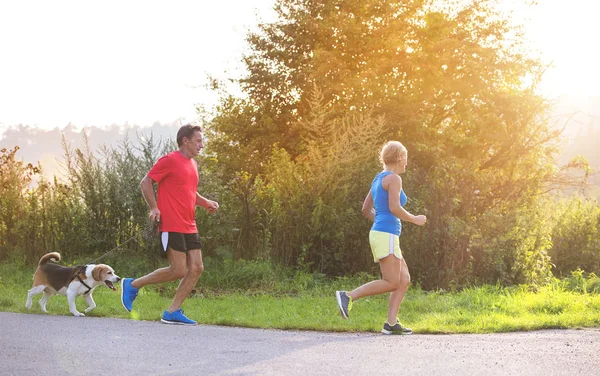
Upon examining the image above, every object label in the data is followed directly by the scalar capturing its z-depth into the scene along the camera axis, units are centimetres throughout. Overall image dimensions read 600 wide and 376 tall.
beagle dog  1028
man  846
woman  807
